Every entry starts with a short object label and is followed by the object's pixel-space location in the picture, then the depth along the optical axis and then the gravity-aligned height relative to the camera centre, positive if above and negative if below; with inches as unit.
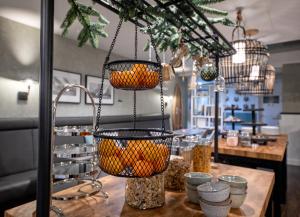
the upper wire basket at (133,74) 28.9 +5.0
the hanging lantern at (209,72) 56.1 +10.0
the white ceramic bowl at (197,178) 37.6 -11.3
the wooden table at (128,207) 33.3 -15.0
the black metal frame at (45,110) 21.6 +0.2
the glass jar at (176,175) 43.0 -12.1
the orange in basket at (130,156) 24.6 -4.9
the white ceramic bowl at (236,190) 35.3 -12.3
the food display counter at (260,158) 84.5 -18.1
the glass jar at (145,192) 34.6 -12.6
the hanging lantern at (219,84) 60.9 +7.5
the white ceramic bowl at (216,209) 31.1 -13.4
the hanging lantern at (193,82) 63.9 +8.6
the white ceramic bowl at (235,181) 35.7 -11.7
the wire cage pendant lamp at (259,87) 116.2 +13.4
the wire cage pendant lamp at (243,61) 82.4 +19.3
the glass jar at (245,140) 97.5 -12.3
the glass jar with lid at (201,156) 50.5 -9.9
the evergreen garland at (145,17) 33.7 +16.8
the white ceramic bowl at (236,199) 35.4 -13.7
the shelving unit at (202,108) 320.2 +5.4
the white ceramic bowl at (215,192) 31.5 -11.5
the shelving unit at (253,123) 124.3 -6.5
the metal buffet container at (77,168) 39.3 -10.7
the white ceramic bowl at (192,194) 36.9 -13.6
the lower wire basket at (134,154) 24.5 -4.7
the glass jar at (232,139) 98.9 -12.0
